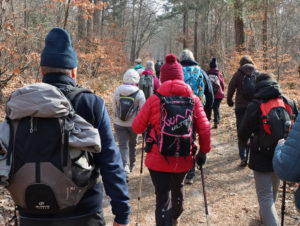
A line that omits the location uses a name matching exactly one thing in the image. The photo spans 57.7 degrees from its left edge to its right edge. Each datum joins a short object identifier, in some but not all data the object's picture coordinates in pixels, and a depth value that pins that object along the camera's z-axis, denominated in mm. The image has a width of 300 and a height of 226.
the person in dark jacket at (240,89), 5645
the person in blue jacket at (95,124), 1946
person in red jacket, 3232
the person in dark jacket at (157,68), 12232
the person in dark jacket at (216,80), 8420
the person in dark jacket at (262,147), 3359
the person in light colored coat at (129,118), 5359
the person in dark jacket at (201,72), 4974
